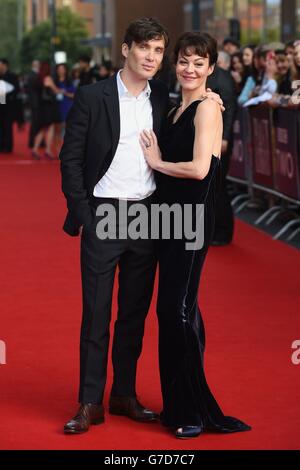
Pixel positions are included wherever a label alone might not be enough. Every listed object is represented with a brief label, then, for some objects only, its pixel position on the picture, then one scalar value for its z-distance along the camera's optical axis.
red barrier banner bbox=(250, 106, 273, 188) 14.89
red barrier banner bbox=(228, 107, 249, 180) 16.35
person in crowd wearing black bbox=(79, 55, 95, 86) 28.72
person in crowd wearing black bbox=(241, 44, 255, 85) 17.89
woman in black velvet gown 6.20
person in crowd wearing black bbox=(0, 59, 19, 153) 29.48
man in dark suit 6.36
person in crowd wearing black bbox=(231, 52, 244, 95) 18.47
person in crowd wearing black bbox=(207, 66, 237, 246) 12.16
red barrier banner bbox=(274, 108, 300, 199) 13.62
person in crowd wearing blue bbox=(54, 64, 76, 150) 29.20
